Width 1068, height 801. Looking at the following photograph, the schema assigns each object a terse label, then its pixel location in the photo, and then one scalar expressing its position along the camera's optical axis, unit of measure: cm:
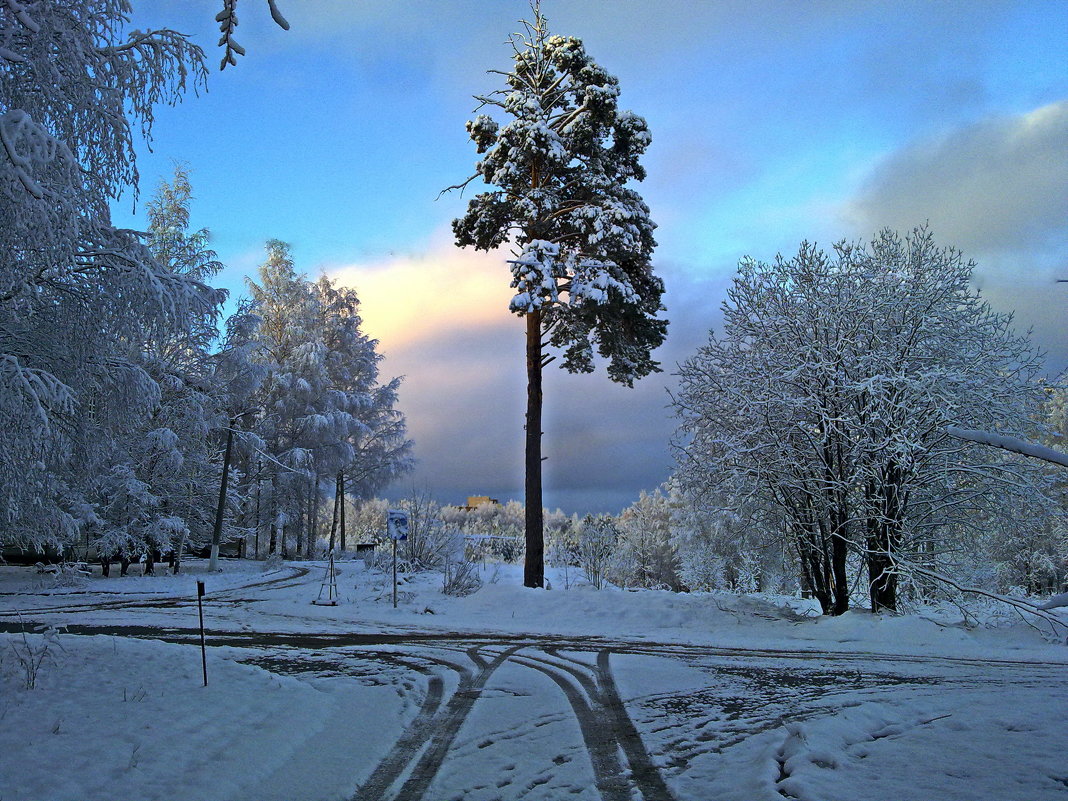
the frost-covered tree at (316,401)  3866
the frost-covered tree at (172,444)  2541
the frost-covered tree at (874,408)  1309
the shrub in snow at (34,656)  685
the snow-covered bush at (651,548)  5328
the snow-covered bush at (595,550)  2686
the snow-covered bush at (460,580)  2012
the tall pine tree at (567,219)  1844
